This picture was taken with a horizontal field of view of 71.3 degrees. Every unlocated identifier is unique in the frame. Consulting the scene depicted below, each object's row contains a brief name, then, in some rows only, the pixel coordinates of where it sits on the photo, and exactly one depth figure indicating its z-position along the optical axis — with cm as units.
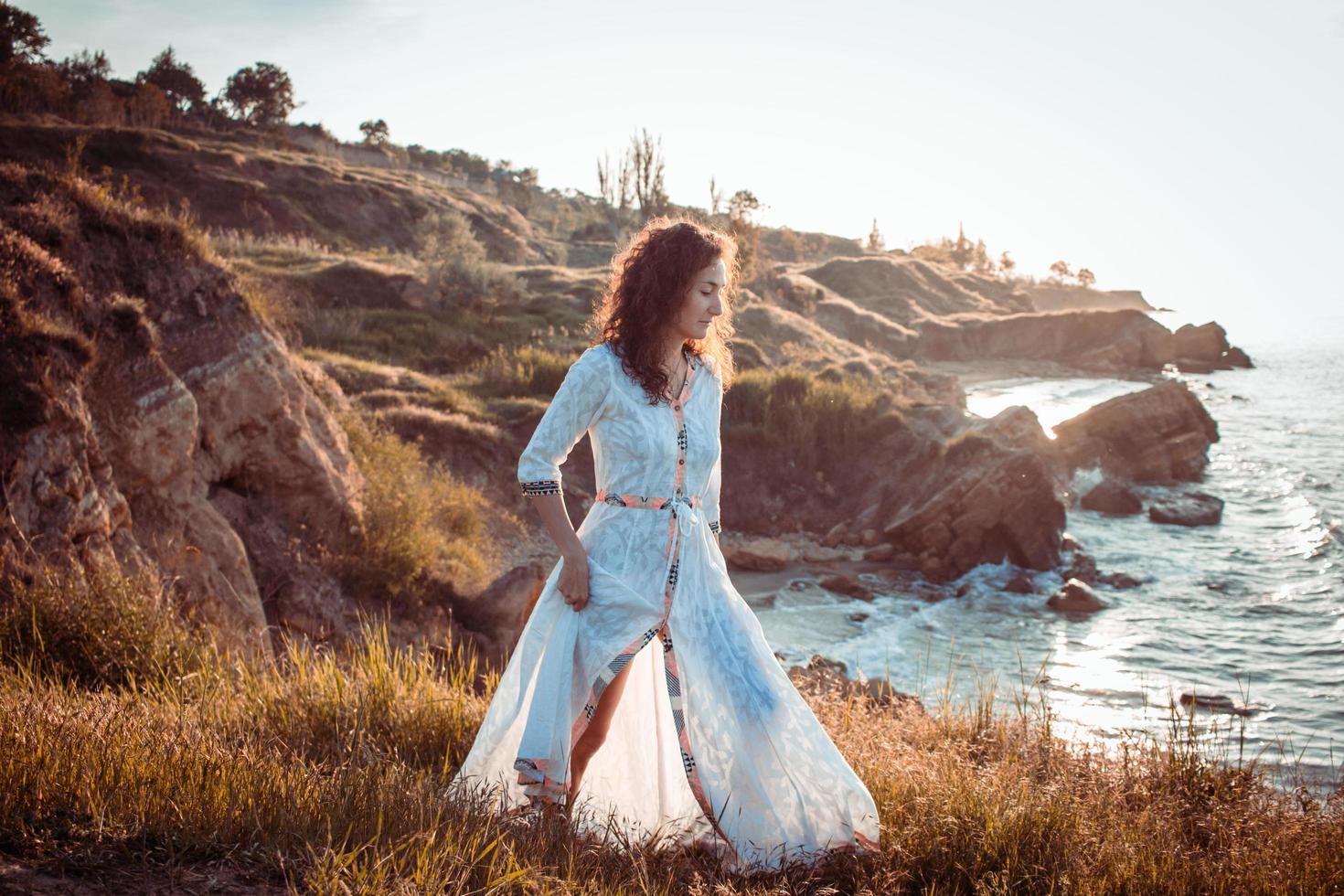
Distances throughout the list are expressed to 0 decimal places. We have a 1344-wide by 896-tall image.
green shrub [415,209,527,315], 2197
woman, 283
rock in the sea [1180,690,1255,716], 928
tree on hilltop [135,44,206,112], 4894
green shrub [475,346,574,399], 1554
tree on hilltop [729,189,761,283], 3469
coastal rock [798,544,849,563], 1395
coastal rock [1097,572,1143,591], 1368
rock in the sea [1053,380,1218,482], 1969
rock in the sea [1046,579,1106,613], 1265
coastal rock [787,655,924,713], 493
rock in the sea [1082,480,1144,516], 1764
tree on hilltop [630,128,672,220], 5272
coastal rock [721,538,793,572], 1348
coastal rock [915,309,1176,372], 4409
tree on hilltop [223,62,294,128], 5316
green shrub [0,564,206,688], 396
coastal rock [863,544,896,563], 1416
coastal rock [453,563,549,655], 835
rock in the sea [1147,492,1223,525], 1711
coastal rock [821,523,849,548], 1448
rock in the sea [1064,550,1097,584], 1387
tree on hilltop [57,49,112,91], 4122
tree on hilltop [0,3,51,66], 2734
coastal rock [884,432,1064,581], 1409
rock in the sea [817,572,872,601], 1276
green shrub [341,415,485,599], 826
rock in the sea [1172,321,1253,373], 4622
